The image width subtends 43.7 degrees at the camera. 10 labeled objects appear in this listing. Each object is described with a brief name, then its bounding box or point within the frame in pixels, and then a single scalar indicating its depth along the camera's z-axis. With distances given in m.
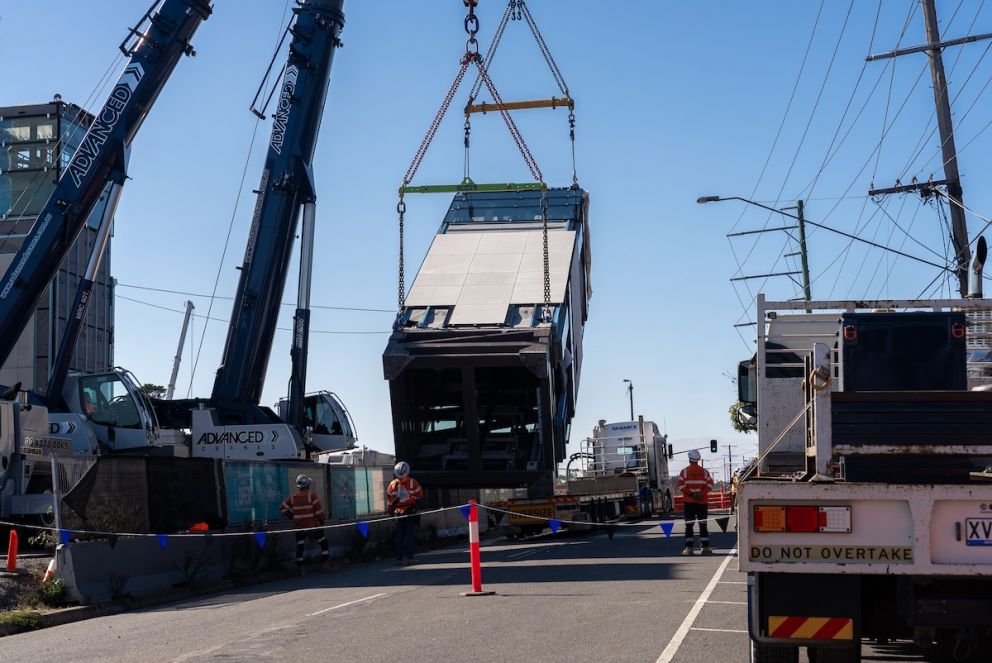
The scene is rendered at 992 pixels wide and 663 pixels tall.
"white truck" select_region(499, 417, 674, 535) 23.03
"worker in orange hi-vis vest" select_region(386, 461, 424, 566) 17.62
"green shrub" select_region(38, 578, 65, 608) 13.43
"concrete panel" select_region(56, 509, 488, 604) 13.85
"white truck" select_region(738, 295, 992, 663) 6.01
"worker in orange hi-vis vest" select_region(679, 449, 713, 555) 17.81
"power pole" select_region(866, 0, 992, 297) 25.09
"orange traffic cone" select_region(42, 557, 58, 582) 13.68
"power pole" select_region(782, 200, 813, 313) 34.44
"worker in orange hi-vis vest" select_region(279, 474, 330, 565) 18.06
